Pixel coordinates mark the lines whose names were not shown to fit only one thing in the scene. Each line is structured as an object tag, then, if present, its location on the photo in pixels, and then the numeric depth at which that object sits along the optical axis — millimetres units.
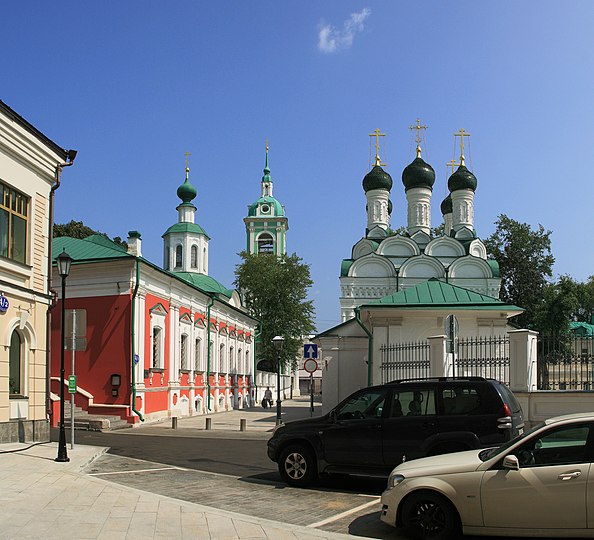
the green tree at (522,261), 64562
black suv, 10203
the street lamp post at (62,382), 13930
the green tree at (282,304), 57938
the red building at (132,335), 26562
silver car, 6898
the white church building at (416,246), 54844
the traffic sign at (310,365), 23125
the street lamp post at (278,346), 26641
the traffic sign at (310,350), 23812
